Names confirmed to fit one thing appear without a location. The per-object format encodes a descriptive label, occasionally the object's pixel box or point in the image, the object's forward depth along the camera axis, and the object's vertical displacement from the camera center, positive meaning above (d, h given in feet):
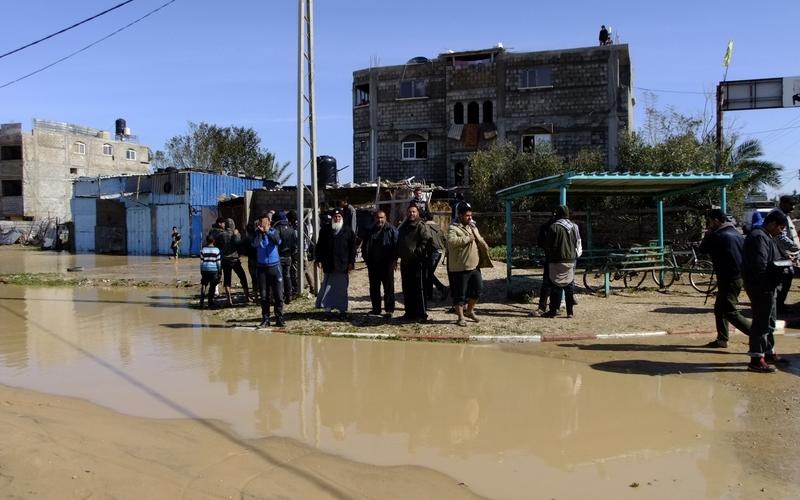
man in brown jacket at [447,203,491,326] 30.19 -1.20
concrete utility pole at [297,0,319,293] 38.45 +8.22
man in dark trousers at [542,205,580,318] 31.50 -1.21
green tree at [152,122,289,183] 166.61 +24.04
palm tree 93.79 +10.91
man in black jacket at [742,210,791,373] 21.27 -1.81
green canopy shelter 35.70 +3.17
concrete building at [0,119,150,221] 168.14 +21.82
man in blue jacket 30.73 -1.40
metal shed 97.96 +5.25
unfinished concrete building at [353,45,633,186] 109.19 +24.20
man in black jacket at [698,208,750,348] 24.32 -1.66
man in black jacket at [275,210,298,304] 38.06 -0.70
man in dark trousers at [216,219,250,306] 39.24 -0.99
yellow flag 97.46 +27.73
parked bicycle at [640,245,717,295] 40.00 -2.47
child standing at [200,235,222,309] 38.50 -1.77
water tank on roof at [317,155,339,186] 92.02 +10.24
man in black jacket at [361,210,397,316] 32.09 -0.91
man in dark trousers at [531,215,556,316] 32.58 -2.50
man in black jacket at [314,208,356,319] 32.89 -1.23
